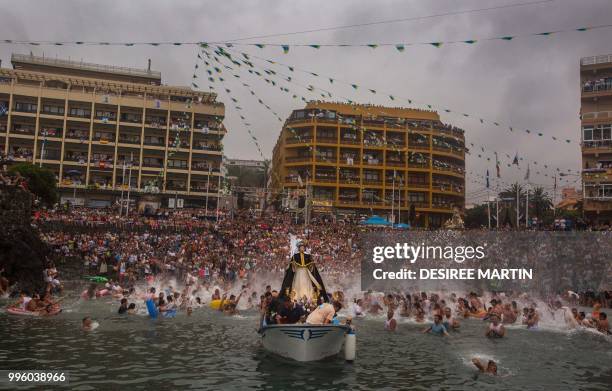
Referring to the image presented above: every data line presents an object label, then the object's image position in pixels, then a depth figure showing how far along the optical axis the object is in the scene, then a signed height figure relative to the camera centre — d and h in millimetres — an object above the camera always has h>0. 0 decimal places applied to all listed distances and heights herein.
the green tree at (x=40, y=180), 60516 +8258
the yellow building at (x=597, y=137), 48219 +11898
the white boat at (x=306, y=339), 16188 -2433
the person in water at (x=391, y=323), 23953 -2674
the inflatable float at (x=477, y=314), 28383 -2582
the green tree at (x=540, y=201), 85500 +10678
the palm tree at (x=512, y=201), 83225 +10377
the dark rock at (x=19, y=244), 29609 +482
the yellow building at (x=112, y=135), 75500 +17278
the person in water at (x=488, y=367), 16062 -3041
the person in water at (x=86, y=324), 21475 -2783
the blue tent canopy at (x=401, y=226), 58319 +4048
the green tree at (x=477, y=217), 97875 +8913
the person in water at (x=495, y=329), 22547 -2659
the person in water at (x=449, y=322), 24078 -2580
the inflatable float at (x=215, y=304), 30355 -2599
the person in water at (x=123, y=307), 26672 -2560
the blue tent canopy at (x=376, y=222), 59322 +4534
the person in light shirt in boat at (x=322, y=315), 16922 -1700
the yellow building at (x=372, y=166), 81750 +14656
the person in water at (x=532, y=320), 25156 -2477
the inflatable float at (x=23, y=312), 24694 -2727
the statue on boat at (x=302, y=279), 20266 -719
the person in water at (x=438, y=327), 22969 -2709
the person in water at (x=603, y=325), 22672 -2360
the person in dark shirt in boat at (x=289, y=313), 17641 -1760
